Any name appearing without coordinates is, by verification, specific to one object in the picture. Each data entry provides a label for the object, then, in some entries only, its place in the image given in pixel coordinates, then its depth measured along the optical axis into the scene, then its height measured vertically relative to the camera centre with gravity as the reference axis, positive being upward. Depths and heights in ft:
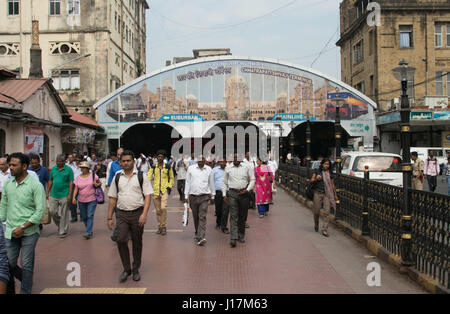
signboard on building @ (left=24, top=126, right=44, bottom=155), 60.32 +2.01
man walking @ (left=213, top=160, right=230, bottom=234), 32.89 -4.08
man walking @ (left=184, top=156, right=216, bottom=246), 28.48 -2.71
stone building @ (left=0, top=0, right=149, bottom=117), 122.62 +31.52
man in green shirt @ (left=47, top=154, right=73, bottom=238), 31.19 -2.88
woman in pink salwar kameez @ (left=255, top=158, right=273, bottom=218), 40.52 -3.38
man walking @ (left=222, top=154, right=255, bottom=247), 28.63 -2.65
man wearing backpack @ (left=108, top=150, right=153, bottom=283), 20.07 -2.56
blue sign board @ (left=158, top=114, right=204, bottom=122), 111.04 +8.72
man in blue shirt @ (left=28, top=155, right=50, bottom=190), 30.09 -1.20
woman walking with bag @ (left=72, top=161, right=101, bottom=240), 31.40 -3.02
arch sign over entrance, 109.29 +13.50
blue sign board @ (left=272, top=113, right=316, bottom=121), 110.22 +8.64
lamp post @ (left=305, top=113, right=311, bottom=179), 51.04 -0.28
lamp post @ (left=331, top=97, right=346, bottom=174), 40.29 +1.66
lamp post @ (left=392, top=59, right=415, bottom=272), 20.70 -0.41
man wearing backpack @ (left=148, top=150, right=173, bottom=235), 31.99 -2.62
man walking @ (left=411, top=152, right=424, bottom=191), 48.41 -2.59
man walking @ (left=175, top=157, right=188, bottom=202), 51.24 -2.94
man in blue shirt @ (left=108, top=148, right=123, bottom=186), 33.68 -1.22
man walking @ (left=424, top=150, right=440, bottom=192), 53.98 -2.63
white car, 39.47 -1.58
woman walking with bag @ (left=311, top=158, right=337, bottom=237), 31.35 -2.86
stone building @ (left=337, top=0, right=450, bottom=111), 113.70 +27.16
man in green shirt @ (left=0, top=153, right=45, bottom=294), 16.74 -2.37
